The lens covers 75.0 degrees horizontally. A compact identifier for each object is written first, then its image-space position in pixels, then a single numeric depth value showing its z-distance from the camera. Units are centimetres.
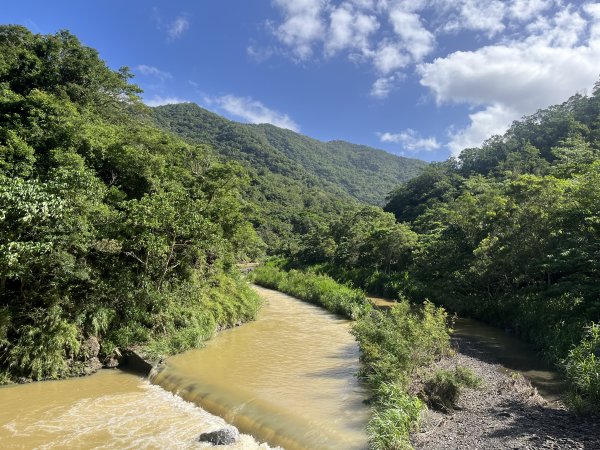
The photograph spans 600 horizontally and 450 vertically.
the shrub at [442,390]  1134
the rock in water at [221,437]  996
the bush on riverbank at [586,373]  984
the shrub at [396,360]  947
